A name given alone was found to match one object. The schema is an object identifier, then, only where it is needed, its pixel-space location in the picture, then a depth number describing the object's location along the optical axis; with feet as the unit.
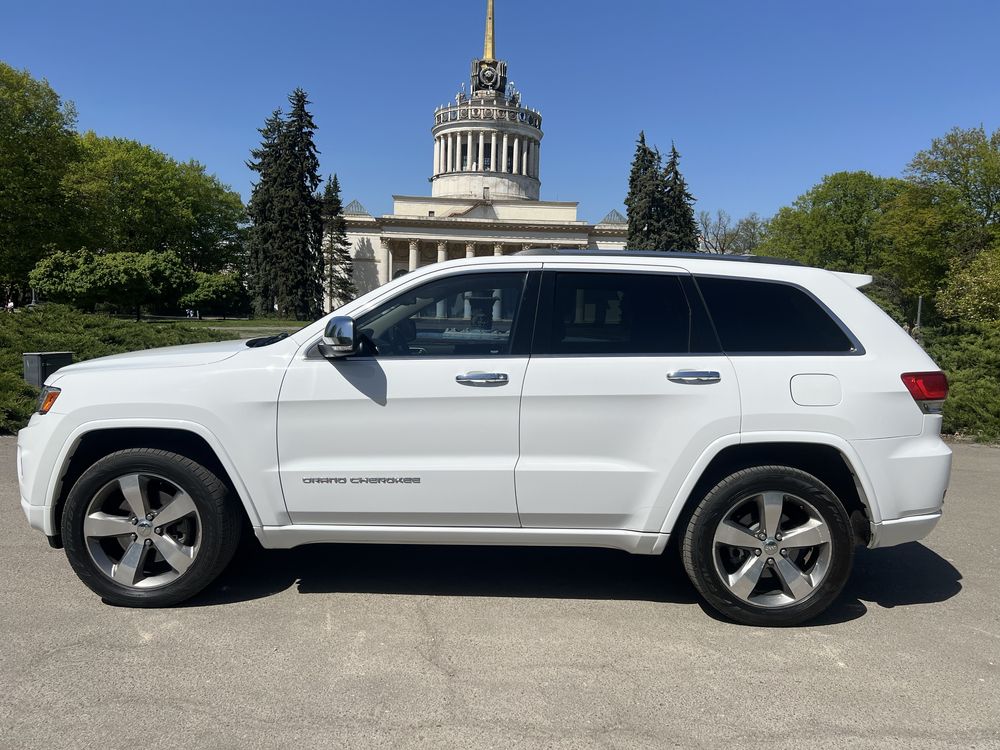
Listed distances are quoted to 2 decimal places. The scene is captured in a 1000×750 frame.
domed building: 288.51
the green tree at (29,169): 120.88
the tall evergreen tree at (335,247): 207.51
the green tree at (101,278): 117.50
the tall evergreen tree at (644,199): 190.80
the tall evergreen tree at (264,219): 180.24
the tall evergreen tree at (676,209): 190.19
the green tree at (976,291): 83.30
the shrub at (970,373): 31.89
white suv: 12.32
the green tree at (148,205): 150.00
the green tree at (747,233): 227.81
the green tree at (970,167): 138.62
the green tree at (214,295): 163.94
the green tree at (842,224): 195.00
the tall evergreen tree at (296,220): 173.99
